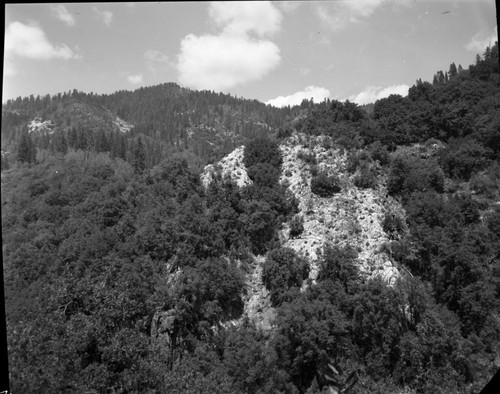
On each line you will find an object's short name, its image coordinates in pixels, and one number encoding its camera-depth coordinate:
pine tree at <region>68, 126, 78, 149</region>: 85.62
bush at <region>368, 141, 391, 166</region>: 42.16
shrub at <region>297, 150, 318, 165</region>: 43.31
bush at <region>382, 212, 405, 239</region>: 35.69
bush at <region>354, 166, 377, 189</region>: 39.40
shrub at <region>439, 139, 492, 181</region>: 38.81
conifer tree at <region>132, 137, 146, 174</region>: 68.06
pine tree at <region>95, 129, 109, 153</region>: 85.06
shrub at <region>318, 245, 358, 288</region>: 31.31
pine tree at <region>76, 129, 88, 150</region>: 85.44
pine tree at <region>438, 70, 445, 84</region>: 72.06
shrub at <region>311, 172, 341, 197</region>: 39.59
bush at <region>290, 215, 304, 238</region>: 37.28
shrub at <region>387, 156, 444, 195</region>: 38.34
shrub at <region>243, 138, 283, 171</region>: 45.34
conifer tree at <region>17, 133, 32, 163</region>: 60.78
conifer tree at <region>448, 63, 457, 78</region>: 72.41
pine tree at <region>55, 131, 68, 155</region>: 82.00
